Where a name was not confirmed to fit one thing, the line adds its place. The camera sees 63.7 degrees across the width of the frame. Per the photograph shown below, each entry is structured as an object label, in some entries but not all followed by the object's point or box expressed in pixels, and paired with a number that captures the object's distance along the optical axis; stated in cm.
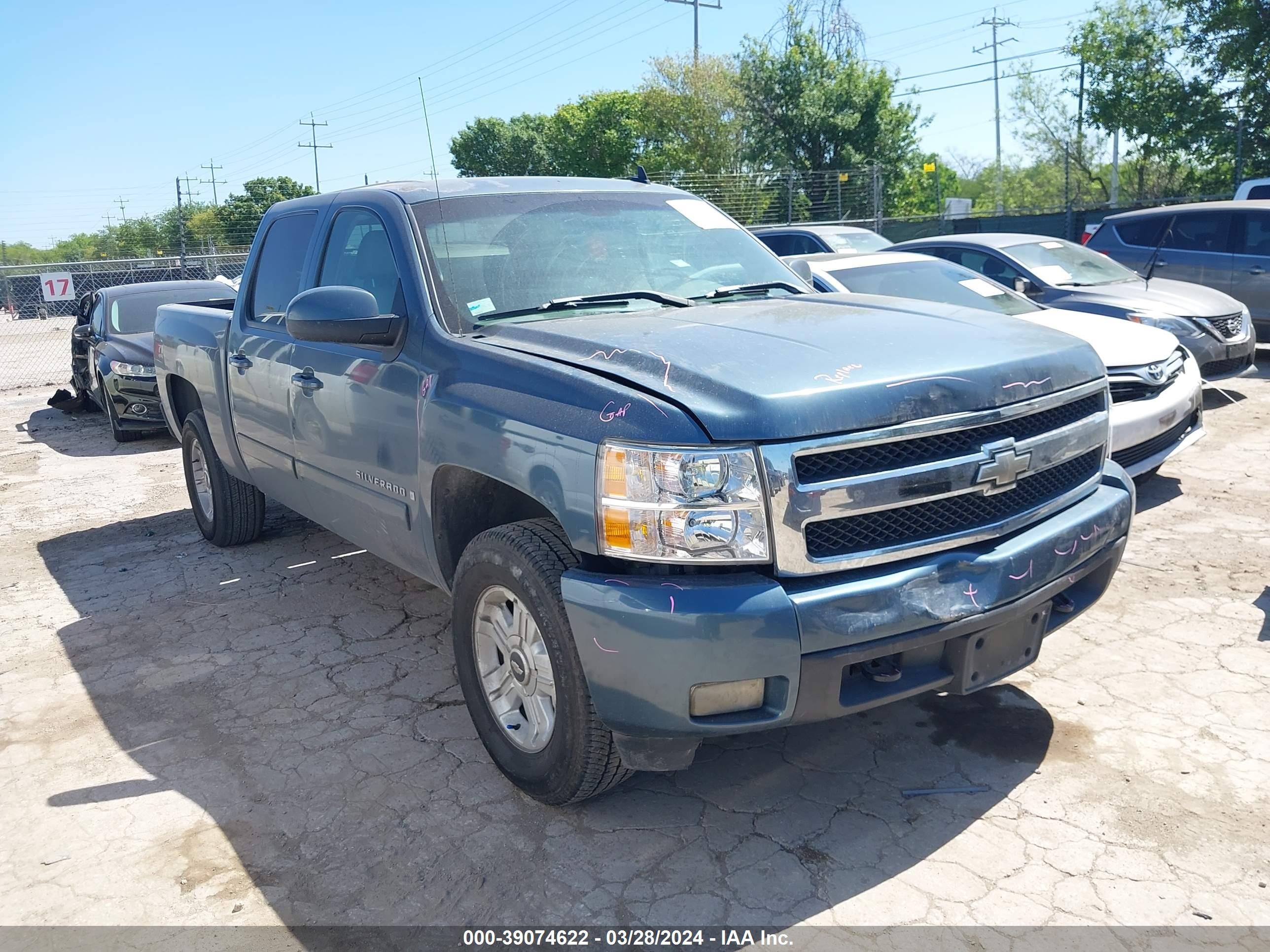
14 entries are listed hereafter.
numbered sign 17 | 2070
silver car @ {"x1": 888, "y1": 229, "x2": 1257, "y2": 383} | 830
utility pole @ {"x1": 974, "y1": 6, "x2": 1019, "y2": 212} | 6247
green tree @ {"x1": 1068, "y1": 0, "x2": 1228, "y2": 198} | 2730
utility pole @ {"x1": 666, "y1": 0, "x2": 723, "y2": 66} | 4841
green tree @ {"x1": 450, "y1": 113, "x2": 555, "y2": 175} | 8825
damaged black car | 1046
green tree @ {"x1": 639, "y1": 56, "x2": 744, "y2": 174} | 4775
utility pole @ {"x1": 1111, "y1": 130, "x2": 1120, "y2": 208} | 3443
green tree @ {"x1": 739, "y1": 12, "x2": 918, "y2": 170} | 3981
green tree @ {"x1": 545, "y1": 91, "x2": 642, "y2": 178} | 7695
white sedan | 589
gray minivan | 1062
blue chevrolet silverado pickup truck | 262
